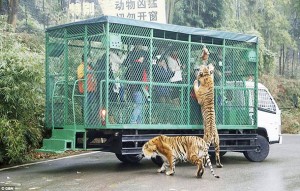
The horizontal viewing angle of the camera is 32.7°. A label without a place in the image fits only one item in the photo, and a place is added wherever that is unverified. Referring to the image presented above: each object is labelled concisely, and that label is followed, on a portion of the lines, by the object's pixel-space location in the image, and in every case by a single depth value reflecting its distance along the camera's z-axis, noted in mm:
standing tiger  11211
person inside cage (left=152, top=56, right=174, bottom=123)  10914
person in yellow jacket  10242
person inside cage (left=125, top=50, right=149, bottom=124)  10484
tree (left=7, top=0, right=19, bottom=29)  20438
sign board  19672
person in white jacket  11227
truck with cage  10250
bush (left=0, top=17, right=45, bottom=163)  11258
